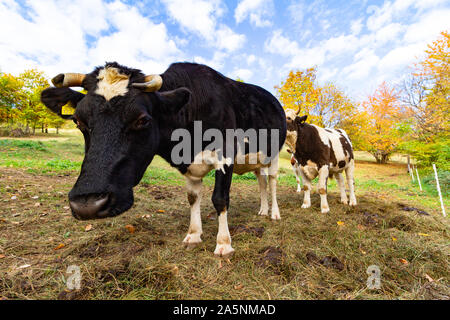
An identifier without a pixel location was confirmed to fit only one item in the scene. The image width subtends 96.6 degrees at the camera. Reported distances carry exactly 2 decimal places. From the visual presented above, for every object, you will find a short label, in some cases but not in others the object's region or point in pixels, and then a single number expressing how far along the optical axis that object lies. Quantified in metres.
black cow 1.83
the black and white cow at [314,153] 5.29
